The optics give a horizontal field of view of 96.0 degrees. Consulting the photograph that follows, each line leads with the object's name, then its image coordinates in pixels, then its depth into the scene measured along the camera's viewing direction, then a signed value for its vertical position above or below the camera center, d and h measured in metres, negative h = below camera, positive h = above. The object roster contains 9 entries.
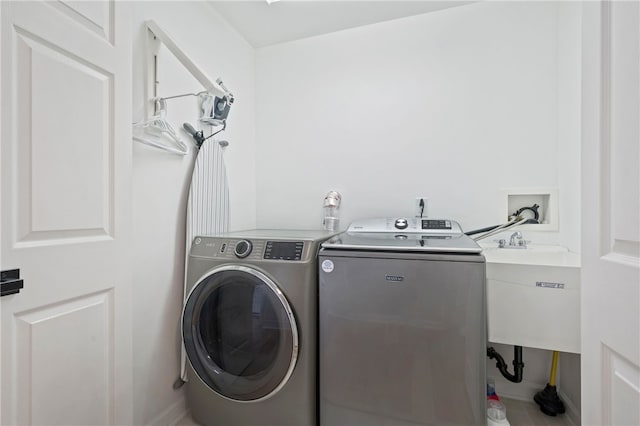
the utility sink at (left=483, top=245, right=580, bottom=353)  1.23 -0.40
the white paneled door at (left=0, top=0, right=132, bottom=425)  0.80 +0.00
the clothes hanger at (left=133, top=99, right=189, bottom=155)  1.31 +0.38
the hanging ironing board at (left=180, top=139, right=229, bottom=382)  1.56 +0.08
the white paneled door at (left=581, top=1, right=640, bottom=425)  0.61 +0.00
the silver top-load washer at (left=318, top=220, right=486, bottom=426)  1.12 -0.51
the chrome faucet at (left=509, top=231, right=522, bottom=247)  1.69 -0.15
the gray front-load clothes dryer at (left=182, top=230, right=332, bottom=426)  1.29 -0.56
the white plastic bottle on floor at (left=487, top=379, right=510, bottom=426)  1.39 -0.98
